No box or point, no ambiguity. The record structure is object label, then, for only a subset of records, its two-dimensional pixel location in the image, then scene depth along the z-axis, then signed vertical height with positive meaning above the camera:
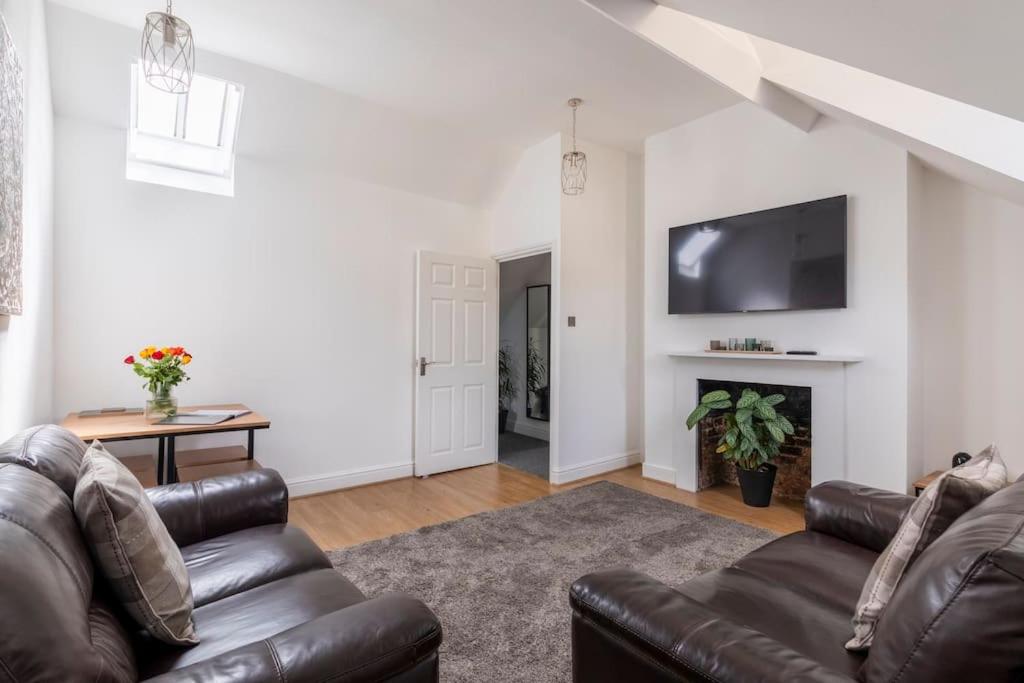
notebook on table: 2.76 -0.42
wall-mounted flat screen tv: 3.31 +0.59
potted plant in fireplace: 3.46 -0.64
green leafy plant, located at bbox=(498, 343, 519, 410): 6.50 -0.45
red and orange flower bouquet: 2.83 -0.19
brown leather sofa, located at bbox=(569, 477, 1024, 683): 0.79 -0.59
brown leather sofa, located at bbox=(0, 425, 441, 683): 0.77 -0.58
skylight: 3.41 +1.44
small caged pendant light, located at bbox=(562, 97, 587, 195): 4.20 +1.42
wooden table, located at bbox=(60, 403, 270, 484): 2.50 -0.45
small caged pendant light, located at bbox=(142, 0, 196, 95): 2.09 +1.29
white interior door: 4.45 -0.17
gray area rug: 1.95 -1.14
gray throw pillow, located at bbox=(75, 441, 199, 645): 1.08 -0.46
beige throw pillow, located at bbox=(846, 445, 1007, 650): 1.13 -0.42
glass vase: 2.85 -0.35
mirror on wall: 6.15 -0.07
